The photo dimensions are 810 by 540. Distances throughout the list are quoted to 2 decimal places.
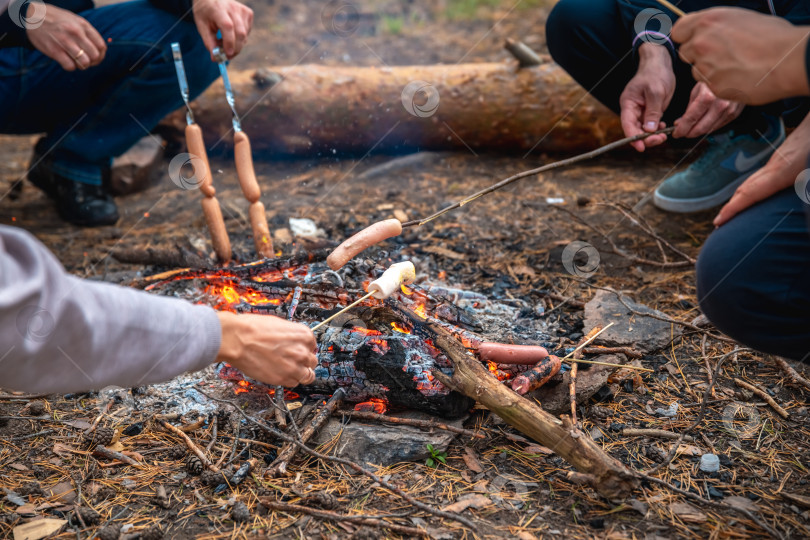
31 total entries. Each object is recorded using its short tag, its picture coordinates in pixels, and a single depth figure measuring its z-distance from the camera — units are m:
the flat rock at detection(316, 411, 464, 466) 2.14
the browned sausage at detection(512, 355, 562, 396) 2.22
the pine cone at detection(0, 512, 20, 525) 1.92
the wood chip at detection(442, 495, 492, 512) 1.93
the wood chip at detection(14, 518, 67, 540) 1.87
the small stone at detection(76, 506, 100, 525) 1.93
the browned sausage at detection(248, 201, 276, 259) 3.28
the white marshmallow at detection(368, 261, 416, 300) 2.40
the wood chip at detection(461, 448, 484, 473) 2.10
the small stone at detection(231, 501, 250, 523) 1.91
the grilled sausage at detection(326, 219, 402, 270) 2.44
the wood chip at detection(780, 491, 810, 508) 1.87
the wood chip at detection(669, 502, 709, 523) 1.85
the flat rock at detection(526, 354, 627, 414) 2.31
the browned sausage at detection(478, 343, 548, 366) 2.32
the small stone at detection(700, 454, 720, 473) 2.04
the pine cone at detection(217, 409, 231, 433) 2.35
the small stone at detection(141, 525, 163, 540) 1.85
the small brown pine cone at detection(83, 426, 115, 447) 2.24
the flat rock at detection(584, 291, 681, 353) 2.68
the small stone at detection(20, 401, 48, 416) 2.45
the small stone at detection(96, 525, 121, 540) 1.85
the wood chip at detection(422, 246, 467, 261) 3.58
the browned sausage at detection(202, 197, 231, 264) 3.23
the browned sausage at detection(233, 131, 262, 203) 3.15
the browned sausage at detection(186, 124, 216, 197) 3.09
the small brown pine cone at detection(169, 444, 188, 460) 2.21
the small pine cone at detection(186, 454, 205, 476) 2.11
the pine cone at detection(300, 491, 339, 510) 1.93
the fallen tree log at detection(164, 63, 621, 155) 4.86
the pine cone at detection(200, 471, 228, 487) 2.04
